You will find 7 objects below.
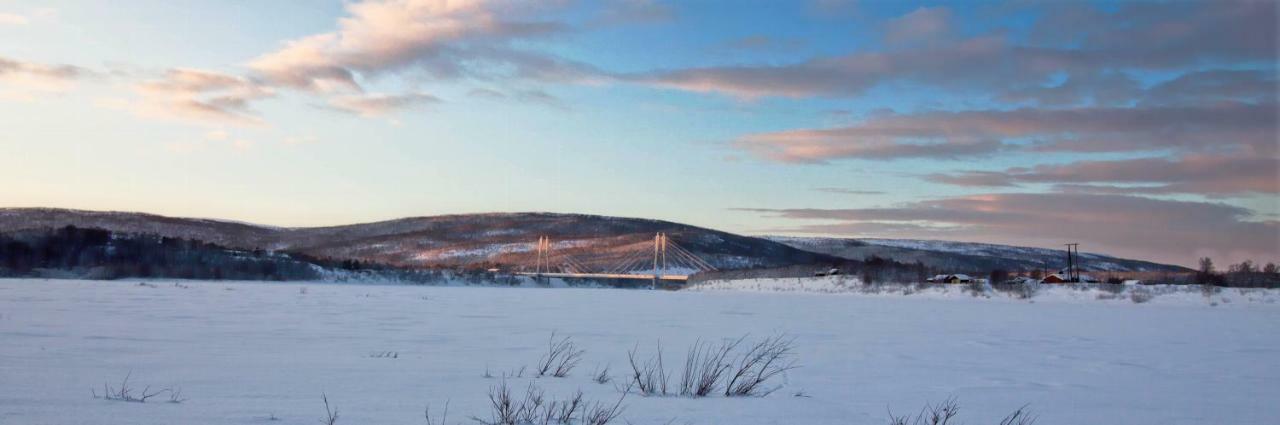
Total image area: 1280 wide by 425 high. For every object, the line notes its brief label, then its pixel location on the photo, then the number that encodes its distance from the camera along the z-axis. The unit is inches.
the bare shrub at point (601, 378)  235.5
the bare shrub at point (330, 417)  150.6
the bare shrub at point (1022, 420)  178.4
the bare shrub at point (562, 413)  161.8
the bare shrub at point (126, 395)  171.8
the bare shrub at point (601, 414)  157.3
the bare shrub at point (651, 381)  209.2
